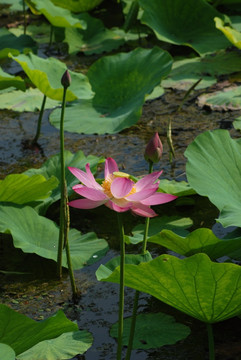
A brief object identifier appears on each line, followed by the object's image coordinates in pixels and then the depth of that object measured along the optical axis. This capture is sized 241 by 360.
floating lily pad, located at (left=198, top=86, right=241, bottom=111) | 6.34
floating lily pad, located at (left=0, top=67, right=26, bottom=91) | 5.37
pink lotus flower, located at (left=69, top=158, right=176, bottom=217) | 2.46
